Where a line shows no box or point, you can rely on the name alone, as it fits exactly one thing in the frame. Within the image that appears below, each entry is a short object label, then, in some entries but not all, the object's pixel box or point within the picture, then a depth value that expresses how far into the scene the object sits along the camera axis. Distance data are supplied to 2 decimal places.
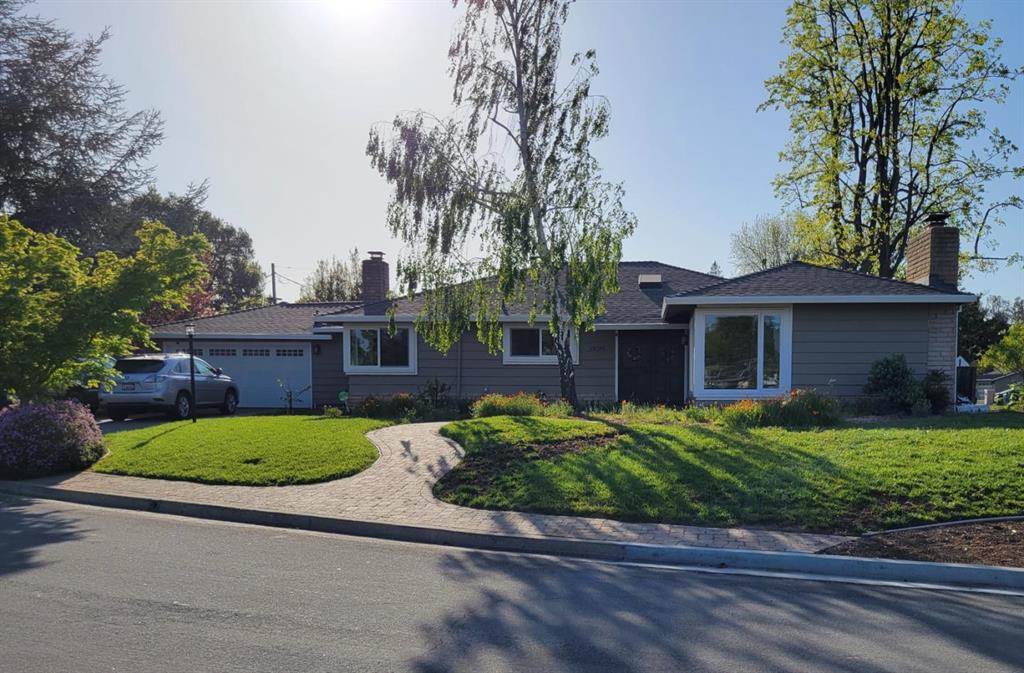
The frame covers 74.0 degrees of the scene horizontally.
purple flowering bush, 10.32
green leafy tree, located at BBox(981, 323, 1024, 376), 21.20
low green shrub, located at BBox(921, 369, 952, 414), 13.84
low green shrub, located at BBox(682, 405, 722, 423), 12.38
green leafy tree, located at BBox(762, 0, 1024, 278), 22.94
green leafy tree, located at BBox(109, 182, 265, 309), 29.75
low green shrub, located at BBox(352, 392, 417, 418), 16.38
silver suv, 16.75
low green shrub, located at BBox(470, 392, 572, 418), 14.08
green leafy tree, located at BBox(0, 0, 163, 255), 23.91
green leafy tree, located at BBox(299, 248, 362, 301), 42.09
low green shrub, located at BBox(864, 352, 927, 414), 13.47
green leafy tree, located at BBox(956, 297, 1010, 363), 35.03
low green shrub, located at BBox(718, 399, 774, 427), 11.73
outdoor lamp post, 15.08
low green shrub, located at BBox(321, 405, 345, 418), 16.10
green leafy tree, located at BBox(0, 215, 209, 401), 10.50
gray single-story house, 14.40
